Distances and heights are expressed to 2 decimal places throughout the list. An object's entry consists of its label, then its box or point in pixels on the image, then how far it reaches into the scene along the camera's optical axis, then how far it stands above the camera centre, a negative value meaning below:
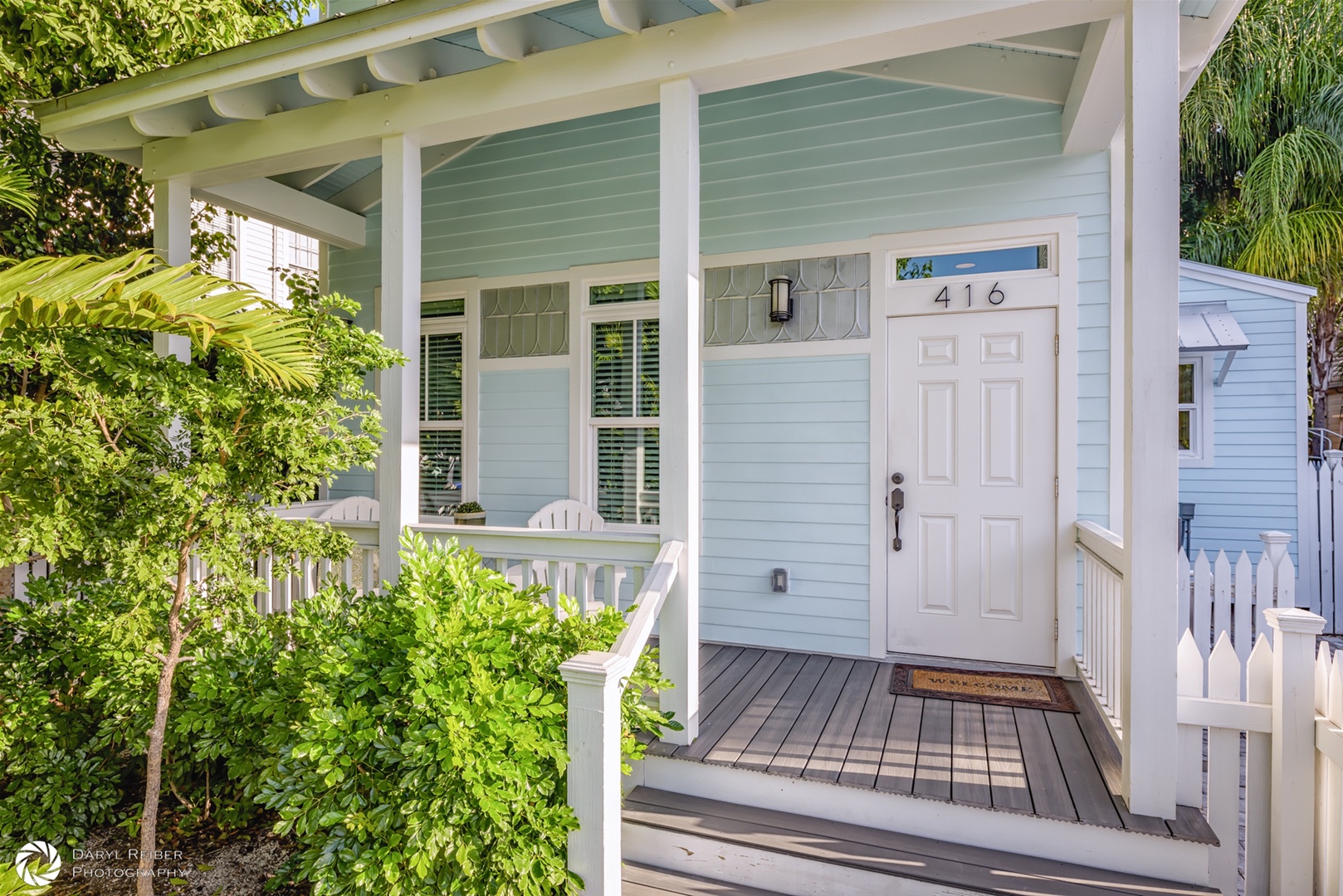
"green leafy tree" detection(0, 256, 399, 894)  2.23 +0.06
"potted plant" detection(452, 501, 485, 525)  4.75 -0.43
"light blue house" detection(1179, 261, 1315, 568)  6.22 +0.39
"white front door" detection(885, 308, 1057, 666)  3.71 -0.17
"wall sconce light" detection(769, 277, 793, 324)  4.14 +0.89
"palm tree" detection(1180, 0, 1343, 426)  8.68 +4.41
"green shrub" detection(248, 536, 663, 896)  2.07 -0.91
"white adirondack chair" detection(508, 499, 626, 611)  4.61 -0.44
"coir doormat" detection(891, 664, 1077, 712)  3.30 -1.16
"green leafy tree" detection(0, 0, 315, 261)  3.89 +2.08
